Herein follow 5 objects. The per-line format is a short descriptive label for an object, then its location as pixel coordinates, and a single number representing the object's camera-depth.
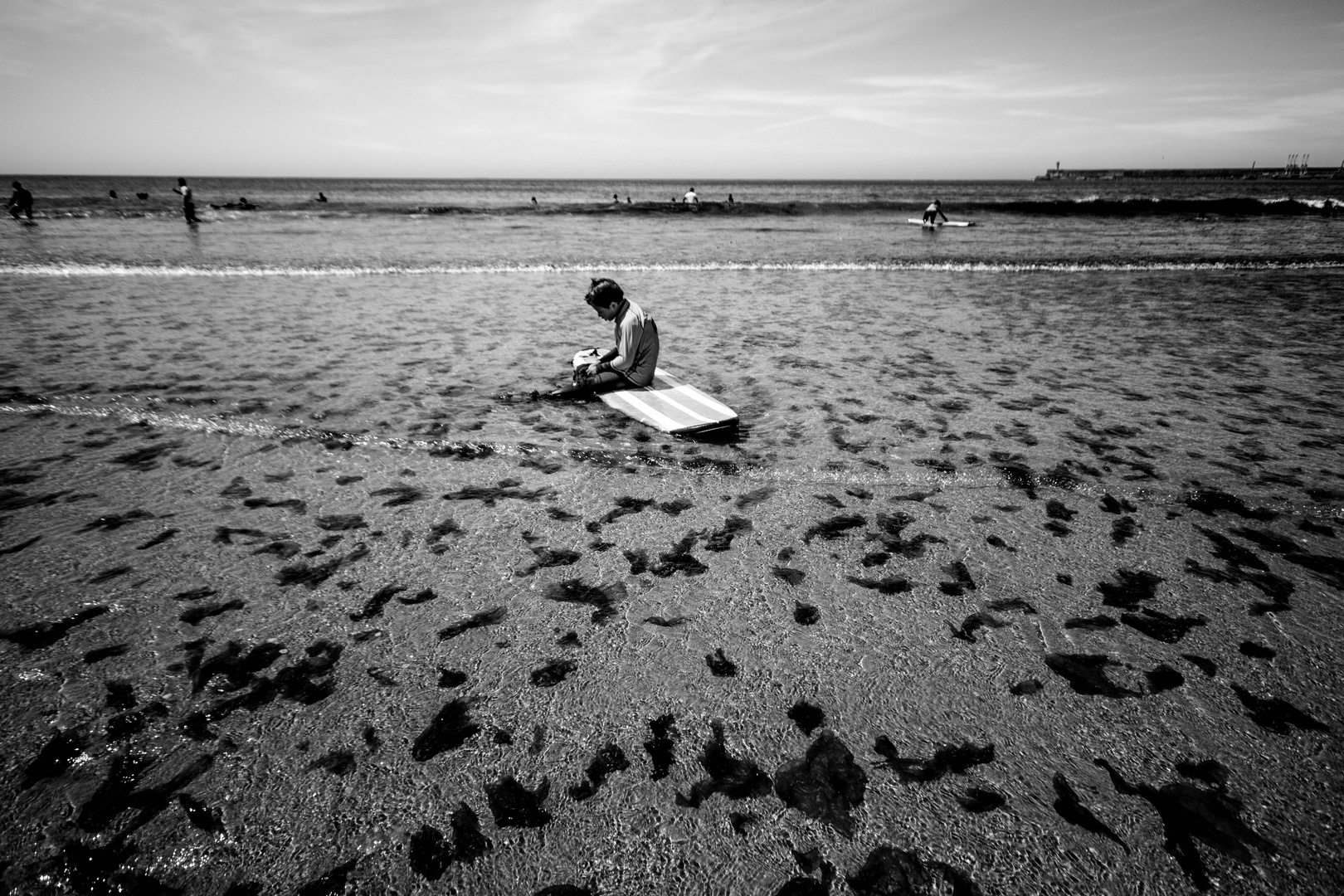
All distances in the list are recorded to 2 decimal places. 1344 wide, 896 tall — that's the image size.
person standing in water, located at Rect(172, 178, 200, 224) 29.61
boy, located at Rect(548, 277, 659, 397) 6.46
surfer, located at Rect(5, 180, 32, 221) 29.86
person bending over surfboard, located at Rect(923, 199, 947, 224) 29.31
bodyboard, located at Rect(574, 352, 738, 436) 5.70
